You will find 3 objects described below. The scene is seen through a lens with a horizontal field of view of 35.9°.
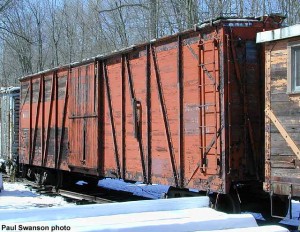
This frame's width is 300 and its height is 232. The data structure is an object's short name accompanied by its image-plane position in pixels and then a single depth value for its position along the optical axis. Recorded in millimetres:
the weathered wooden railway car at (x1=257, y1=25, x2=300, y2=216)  6867
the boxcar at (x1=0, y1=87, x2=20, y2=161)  19391
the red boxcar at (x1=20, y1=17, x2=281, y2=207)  8141
